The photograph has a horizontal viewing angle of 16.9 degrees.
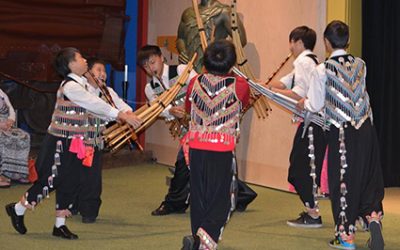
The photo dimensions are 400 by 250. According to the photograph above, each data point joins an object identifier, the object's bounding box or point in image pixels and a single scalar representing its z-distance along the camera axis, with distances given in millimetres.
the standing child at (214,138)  6855
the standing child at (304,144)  8174
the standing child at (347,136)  7277
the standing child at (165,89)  9070
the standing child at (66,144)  7839
